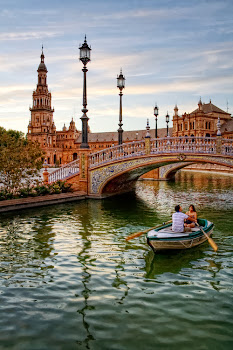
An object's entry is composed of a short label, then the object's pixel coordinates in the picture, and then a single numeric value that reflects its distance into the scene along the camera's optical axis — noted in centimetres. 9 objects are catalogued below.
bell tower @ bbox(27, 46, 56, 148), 13038
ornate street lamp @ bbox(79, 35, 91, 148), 2174
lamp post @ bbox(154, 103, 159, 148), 3388
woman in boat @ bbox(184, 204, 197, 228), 1298
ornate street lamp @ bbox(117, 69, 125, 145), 2559
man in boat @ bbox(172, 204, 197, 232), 1198
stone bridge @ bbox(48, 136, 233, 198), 2147
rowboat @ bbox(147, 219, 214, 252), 1123
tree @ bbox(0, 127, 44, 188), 2031
